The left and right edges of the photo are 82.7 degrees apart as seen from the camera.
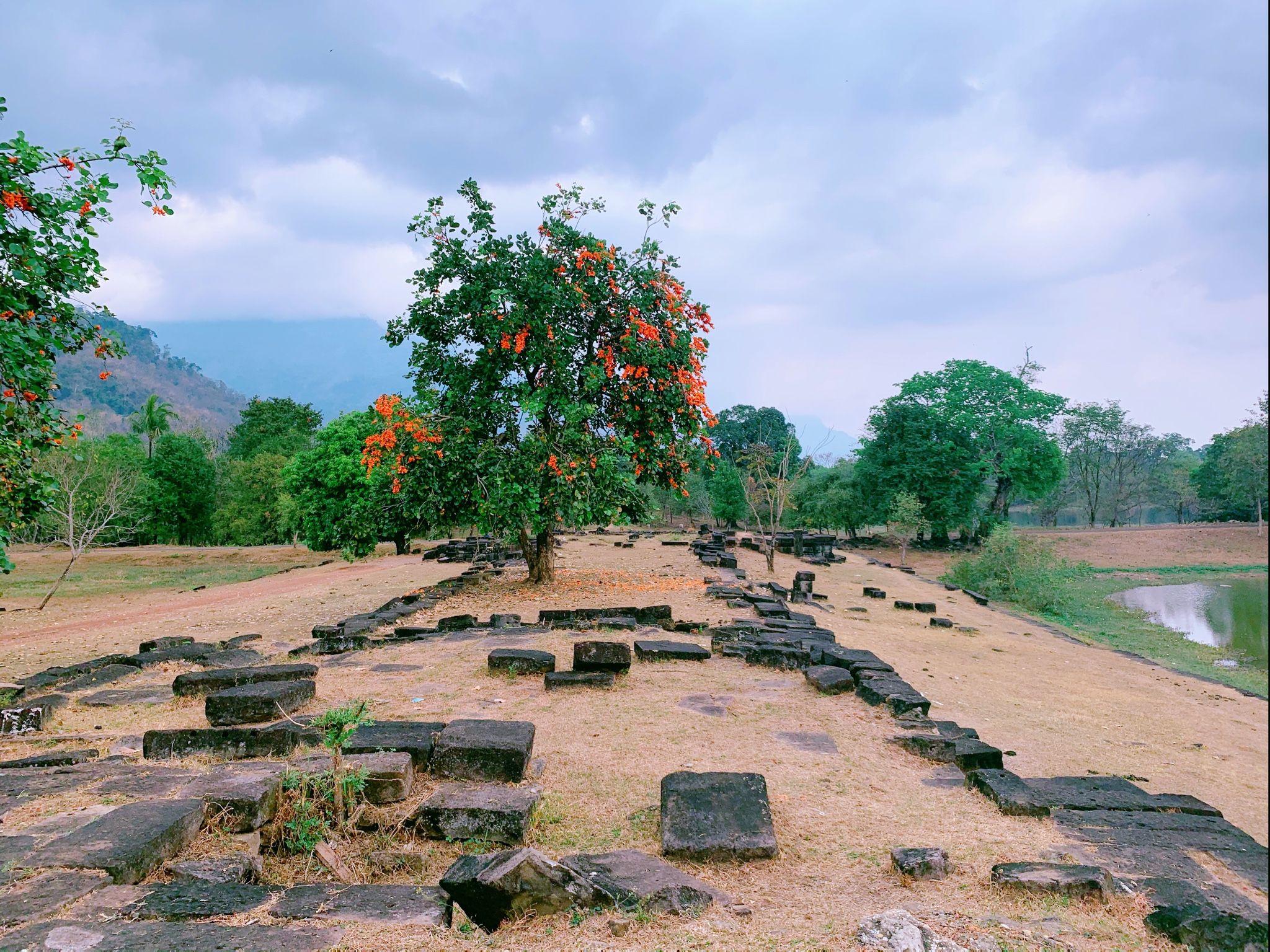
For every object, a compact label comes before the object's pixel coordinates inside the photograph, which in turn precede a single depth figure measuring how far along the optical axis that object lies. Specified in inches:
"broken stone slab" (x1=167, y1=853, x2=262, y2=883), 131.9
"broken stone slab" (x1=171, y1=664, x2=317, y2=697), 261.4
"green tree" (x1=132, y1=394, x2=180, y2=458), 1886.1
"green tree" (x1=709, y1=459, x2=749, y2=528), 2015.3
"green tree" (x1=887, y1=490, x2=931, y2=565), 1354.6
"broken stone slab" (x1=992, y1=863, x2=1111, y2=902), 129.3
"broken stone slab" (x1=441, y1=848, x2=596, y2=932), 120.4
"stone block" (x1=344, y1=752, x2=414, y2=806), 172.9
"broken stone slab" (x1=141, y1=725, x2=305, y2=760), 198.1
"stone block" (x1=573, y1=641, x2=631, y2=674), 295.1
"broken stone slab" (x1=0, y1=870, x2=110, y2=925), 111.0
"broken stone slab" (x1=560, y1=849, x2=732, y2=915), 125.3
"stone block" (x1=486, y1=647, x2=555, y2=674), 306.7
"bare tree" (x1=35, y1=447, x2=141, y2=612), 743.1
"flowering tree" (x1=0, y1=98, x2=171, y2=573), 207.8
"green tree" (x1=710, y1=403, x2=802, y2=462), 2751.0
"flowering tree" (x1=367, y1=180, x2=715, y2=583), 504.7
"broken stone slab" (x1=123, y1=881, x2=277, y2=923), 116.4
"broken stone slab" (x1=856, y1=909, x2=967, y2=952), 109.8
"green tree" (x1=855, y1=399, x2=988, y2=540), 1509.6
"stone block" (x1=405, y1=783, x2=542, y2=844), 156.0
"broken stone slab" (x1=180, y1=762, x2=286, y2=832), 152.3
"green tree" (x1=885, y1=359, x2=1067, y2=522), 1525.6
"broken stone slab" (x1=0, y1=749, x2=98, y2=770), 191.3
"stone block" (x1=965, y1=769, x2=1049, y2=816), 178.2
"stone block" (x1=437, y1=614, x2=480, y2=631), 422.6
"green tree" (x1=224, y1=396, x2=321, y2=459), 1859.0
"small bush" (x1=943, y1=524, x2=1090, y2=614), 891.4
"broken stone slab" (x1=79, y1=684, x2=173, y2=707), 267.3
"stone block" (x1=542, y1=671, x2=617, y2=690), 285.9
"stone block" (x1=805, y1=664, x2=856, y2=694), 291.6
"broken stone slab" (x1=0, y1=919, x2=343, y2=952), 103.2
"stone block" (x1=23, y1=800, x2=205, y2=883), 127.0
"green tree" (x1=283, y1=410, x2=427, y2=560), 1153.4
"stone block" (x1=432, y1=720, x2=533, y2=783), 188.7
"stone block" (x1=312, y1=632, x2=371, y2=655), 365.1
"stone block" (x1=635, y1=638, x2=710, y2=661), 333.7
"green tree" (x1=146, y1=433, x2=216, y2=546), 1705.2
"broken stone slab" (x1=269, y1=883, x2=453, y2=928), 118.0
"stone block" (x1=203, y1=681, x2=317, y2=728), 221.5
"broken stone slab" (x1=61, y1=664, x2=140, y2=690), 297.6
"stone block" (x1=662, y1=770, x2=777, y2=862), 150.9
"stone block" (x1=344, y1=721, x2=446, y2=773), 191.2
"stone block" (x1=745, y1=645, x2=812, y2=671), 331.0
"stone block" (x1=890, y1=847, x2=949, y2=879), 139.9
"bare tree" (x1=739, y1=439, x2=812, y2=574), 898.7
